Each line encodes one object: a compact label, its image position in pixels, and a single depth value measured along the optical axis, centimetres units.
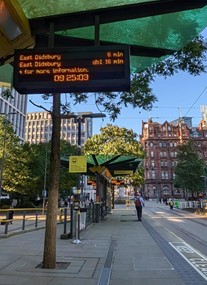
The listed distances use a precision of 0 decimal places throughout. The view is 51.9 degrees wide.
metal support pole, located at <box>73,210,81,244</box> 734
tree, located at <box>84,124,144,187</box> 2535
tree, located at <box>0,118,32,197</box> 2255
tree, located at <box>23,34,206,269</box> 466
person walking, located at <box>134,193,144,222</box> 1466
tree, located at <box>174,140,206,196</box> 2549
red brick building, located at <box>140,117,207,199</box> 7813
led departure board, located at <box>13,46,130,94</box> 352
